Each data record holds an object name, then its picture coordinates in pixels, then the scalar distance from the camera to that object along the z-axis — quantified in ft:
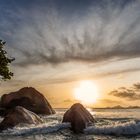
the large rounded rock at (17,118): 43.64
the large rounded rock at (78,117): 43.10
